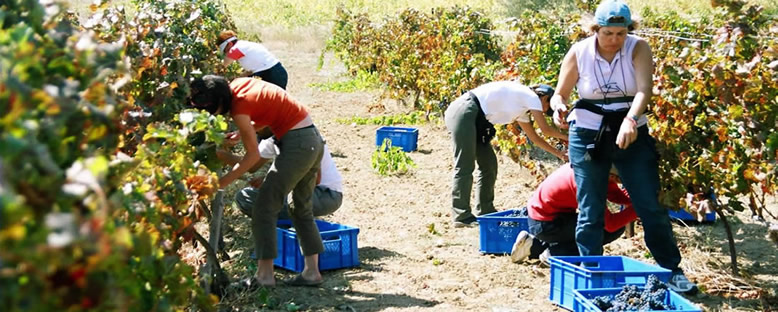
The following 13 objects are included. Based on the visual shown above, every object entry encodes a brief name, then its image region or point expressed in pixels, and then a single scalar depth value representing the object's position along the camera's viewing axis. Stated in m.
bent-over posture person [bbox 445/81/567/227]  6.88
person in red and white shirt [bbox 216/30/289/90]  7.65
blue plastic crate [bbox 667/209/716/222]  6.98
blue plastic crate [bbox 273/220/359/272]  5.93
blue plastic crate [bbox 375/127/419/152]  11.12
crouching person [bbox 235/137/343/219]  5.98
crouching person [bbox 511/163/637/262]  5.64
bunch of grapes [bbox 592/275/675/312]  4.39
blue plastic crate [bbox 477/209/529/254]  6.32
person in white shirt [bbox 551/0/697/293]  4.91
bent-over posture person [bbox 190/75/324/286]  5.01
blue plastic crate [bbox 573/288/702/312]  4.37
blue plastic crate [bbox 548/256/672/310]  4.77
